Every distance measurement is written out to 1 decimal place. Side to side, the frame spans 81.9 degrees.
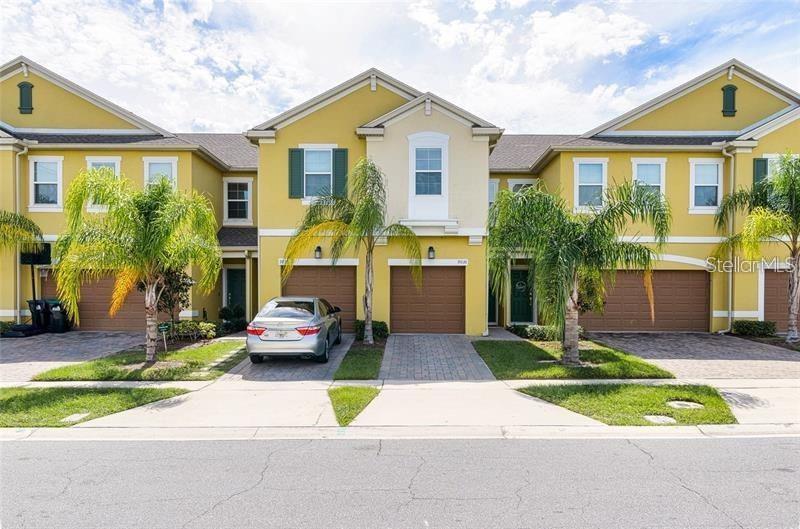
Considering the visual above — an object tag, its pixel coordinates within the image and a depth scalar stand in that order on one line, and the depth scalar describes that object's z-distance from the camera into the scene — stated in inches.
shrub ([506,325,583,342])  556.4
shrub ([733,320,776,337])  597.4
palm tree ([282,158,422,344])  479.5
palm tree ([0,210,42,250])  610.2
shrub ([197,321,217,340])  572.7
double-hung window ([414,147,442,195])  596.1
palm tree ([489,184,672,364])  403.2
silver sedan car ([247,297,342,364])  408.2
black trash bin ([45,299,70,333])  616.1
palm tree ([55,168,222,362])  386.9
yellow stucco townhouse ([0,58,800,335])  595.8
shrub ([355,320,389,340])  576.7
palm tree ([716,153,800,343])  513.7
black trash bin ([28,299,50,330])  608.4
